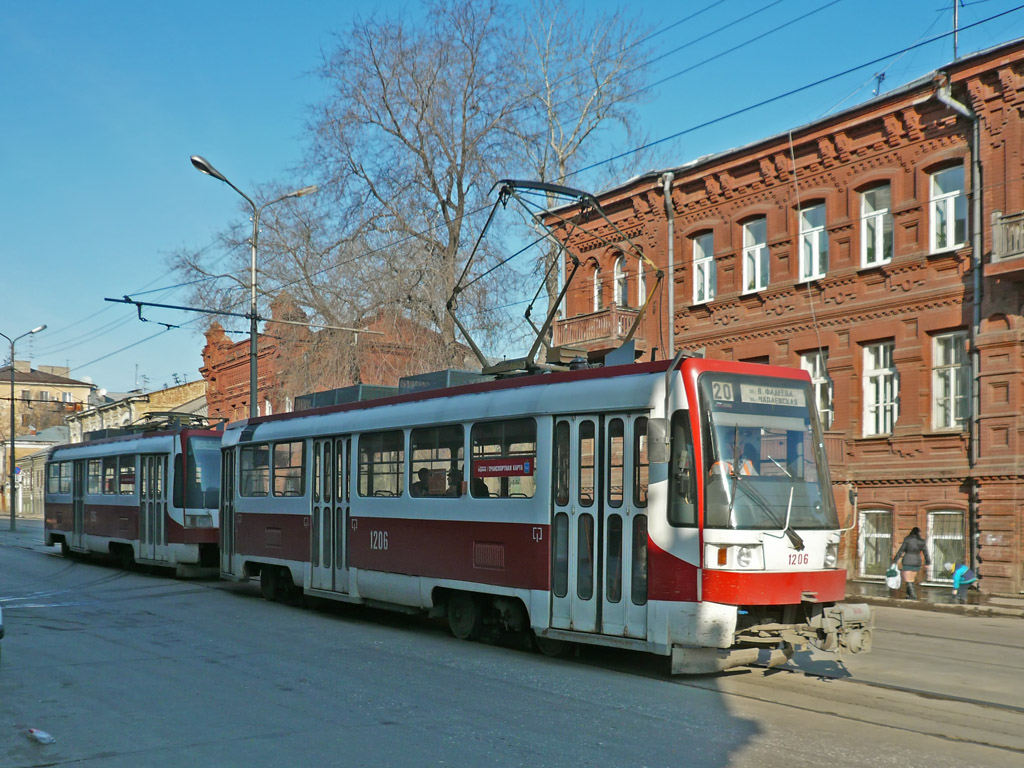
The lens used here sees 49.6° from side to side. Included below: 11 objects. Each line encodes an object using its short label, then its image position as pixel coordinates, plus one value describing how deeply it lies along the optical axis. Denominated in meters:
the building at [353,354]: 32.06
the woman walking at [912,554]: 20.61
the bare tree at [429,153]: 33.75
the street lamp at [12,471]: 50.07
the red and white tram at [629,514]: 9.95
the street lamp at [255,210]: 26.38
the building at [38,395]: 114.69
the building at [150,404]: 78.69
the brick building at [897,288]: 21.09
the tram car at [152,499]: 21.73
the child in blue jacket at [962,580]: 20.27
